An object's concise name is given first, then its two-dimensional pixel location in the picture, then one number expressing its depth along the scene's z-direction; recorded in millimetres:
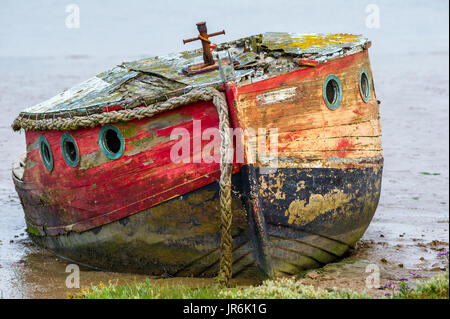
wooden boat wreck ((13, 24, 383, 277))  11453
